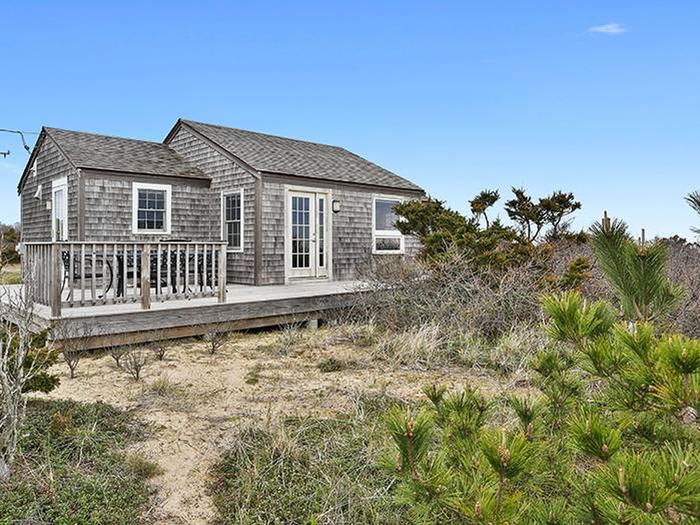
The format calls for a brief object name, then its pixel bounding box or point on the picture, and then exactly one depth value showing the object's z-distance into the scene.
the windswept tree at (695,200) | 2.00
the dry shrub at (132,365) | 5.31
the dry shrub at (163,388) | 4.86
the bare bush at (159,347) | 6.30
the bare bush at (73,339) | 5.59
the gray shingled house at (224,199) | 11.49
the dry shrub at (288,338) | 6.96
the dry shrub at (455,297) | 7.04
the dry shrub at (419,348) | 6.08
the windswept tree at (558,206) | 10.77
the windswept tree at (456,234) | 7.56
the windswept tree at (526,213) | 10.73
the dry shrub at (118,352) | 5.64
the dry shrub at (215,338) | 6.83
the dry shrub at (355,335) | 7.22
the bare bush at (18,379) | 2.93
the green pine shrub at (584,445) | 1.21
